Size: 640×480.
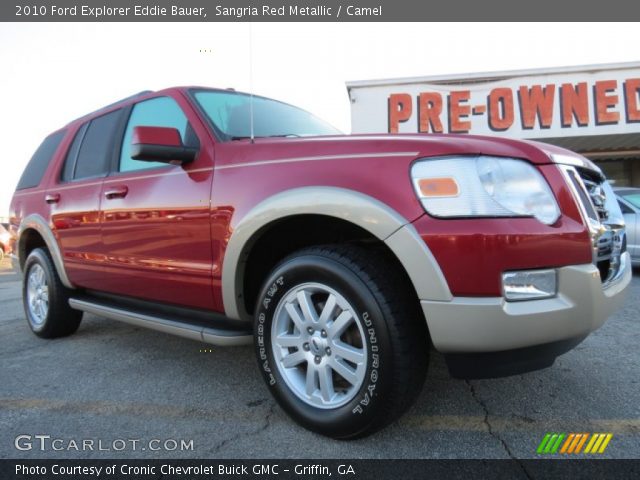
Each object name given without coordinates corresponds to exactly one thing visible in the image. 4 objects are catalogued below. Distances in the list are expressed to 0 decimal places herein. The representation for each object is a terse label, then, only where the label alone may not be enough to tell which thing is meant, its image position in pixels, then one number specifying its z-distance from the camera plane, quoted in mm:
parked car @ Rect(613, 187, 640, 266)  6198
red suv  1658
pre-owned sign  14016
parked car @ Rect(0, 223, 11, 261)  13398
